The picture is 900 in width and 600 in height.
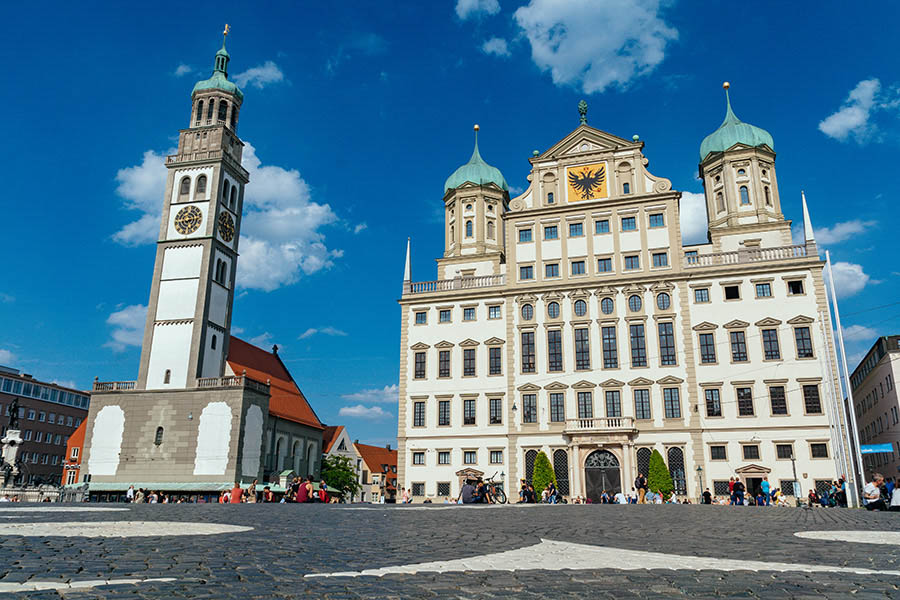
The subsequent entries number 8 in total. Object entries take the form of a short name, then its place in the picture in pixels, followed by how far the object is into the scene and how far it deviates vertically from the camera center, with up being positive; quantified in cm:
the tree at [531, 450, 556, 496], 4472 +119
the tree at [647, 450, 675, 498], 4266 +103
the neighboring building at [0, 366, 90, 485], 8344 +821
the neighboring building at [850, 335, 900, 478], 5784 +855
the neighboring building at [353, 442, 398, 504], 10494 +287
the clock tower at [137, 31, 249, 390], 5019 +1717
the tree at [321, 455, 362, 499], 6719 +160
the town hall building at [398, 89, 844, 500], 4338 +982
